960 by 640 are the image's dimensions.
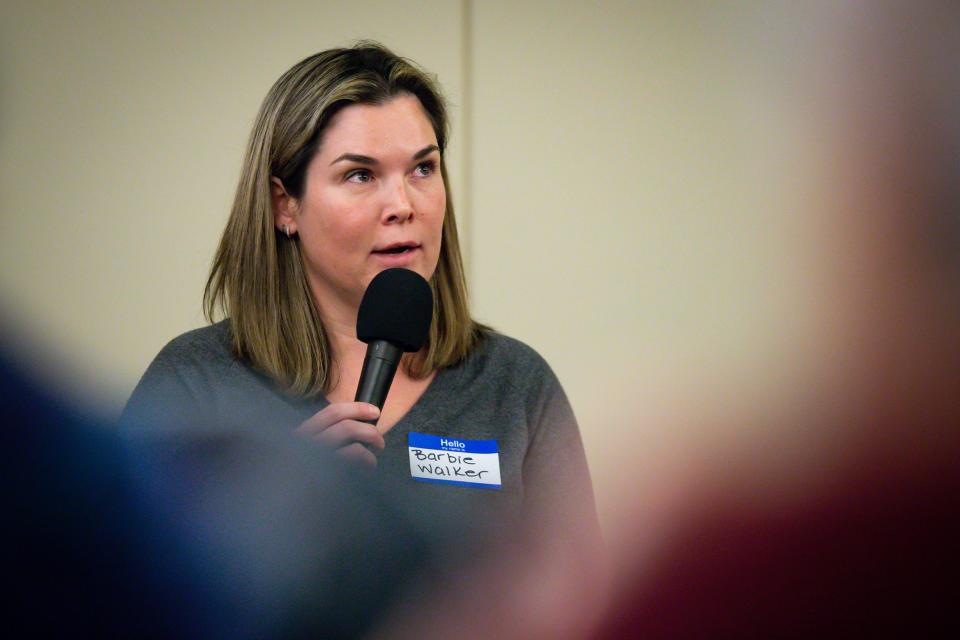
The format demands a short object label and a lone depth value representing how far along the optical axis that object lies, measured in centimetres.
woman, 344
